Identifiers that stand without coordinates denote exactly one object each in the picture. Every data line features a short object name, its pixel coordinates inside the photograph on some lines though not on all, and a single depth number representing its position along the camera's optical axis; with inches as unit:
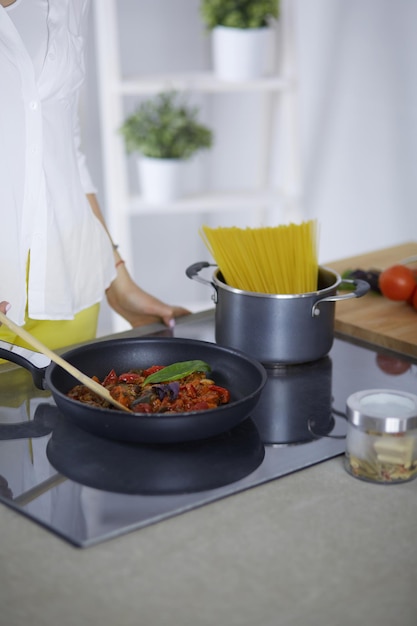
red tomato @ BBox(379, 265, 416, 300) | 66.4
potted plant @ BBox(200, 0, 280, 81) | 127.9
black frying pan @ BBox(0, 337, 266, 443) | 41.4
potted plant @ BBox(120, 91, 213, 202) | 132.3
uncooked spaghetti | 56.7
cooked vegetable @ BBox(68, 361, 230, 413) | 45.3
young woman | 59.0
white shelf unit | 129.3
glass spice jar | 40.6
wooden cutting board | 60.2
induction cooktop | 38.6
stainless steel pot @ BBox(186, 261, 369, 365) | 52.9
